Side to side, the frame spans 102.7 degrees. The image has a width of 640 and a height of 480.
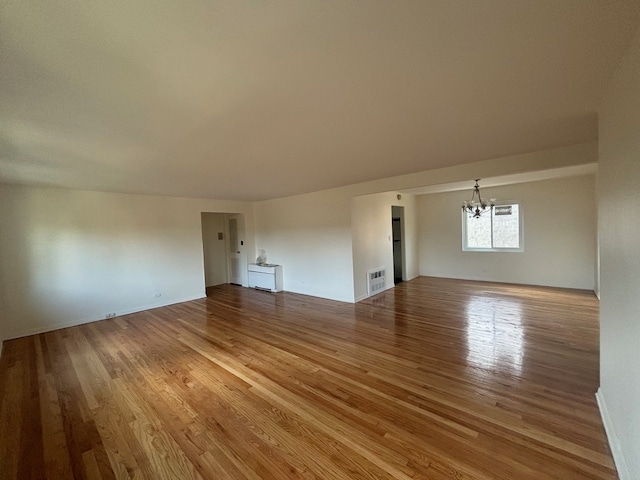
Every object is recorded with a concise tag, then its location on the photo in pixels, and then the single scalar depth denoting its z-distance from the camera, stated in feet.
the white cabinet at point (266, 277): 21.52
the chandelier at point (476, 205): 18.69
